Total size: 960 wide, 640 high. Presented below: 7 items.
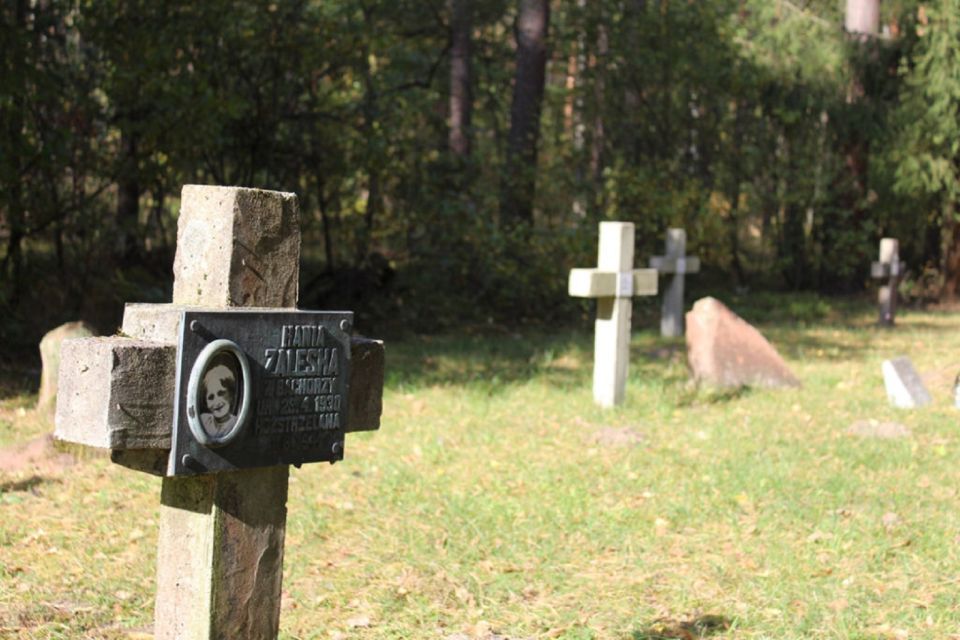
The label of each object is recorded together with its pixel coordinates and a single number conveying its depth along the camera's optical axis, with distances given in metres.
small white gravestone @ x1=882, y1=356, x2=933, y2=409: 9.16
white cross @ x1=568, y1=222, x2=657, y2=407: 9.10
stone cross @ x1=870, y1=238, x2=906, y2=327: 15.38
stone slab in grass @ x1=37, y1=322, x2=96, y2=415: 8.18
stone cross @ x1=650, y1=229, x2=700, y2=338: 14.45
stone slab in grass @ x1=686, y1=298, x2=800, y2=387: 9.95
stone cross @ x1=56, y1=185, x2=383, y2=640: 2.80
